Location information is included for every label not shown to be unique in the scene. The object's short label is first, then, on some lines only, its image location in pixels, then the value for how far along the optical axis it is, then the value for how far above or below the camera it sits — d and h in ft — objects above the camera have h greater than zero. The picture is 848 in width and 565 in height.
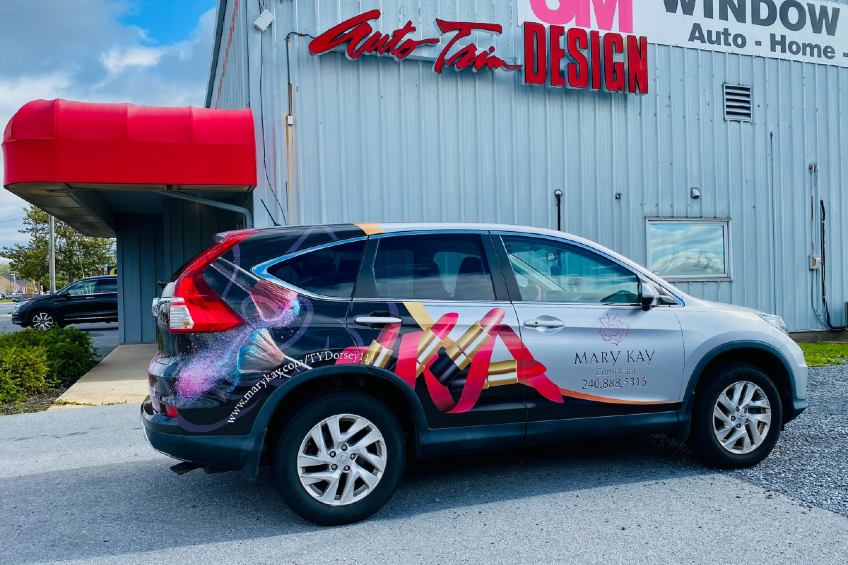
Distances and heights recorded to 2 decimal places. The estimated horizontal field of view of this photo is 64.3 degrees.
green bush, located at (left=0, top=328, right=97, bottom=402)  27.50 -3.14
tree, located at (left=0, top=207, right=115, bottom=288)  131.54 +6.98
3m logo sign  36.01 +14.40
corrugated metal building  32.63 +7.15
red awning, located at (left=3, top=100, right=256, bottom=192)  28.37 +6.17
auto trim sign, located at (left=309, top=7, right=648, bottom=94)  32.32 +11.74
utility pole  112.68 +4.55
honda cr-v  12.30 -1.55
